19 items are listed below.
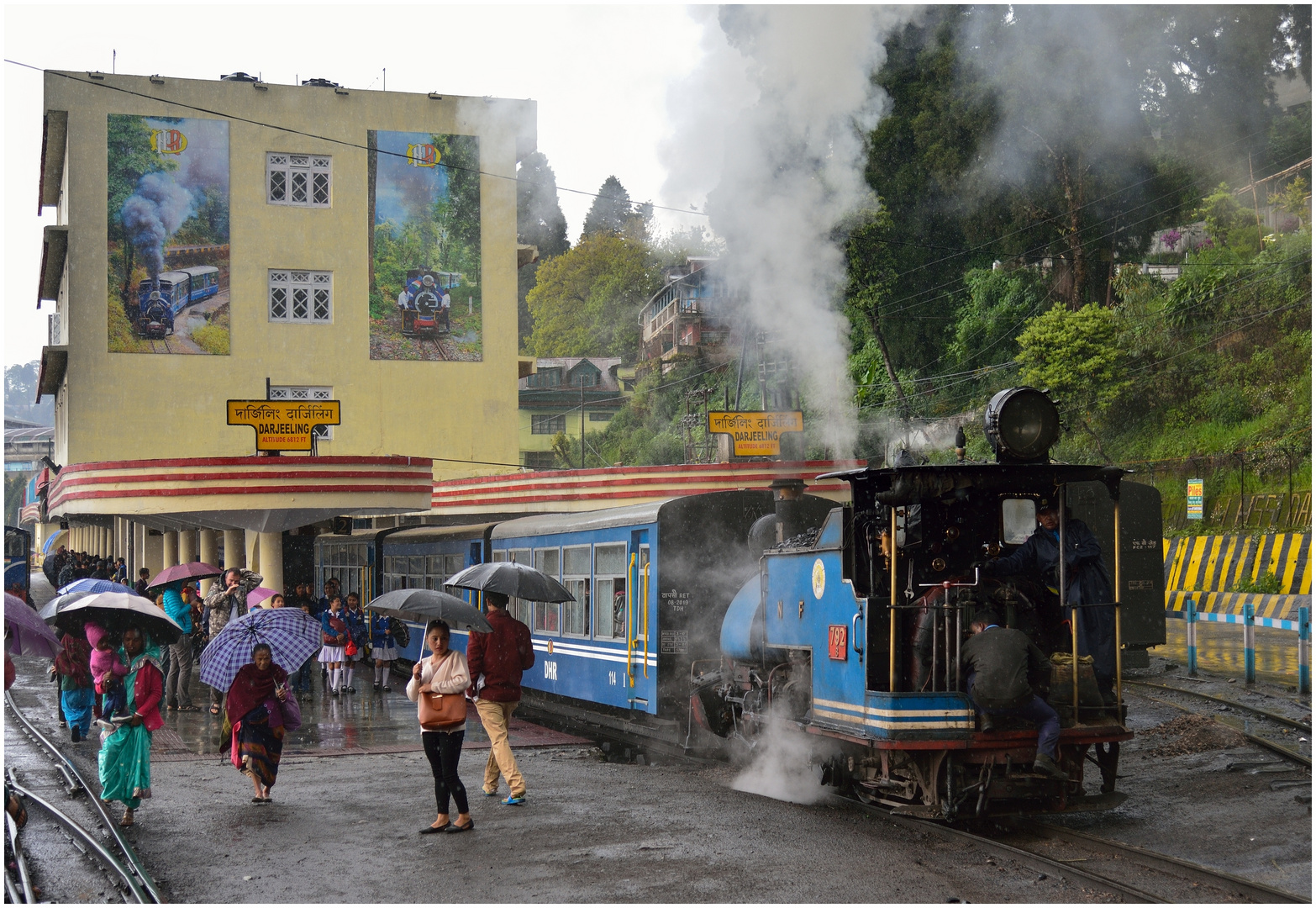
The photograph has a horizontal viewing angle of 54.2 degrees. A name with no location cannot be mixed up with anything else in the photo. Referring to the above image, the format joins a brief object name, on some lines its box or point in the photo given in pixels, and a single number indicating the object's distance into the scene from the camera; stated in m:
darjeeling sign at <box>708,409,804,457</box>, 27.75
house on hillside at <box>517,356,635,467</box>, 68.25
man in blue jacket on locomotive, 8.88
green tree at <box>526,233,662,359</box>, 76.44
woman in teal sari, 9.37
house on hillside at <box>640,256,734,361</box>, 53.78
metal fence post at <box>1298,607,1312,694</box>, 14.48
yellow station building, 31.69
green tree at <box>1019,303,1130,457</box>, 32.84
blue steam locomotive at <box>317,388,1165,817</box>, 8.57
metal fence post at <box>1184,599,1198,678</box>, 17.80
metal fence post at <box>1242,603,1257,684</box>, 15.88
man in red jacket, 9.83
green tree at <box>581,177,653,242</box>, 89.12
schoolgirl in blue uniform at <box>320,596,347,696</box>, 18.38
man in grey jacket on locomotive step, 8.20
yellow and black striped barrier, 23.52
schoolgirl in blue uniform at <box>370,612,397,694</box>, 19.77
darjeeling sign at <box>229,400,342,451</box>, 24.73
